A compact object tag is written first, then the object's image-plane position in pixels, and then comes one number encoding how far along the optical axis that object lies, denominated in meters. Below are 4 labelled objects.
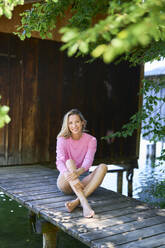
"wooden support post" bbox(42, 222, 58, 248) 3.48
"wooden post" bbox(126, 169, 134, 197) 7.24
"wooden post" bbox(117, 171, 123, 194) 7.66
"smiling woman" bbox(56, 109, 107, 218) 3.49
